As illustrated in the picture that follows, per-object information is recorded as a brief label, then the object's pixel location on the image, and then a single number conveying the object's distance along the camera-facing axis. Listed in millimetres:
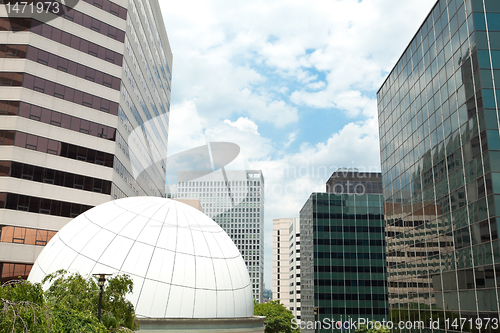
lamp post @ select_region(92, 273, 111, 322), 16369
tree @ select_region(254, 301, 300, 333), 77812
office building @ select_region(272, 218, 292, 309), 176250
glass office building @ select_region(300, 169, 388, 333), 97688
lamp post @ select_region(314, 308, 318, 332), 96312
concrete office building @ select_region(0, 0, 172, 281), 46969
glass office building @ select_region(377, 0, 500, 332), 32156
